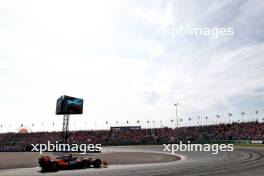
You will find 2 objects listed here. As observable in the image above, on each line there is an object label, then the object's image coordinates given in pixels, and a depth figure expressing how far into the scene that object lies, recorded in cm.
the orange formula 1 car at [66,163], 2167
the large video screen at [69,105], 4616
